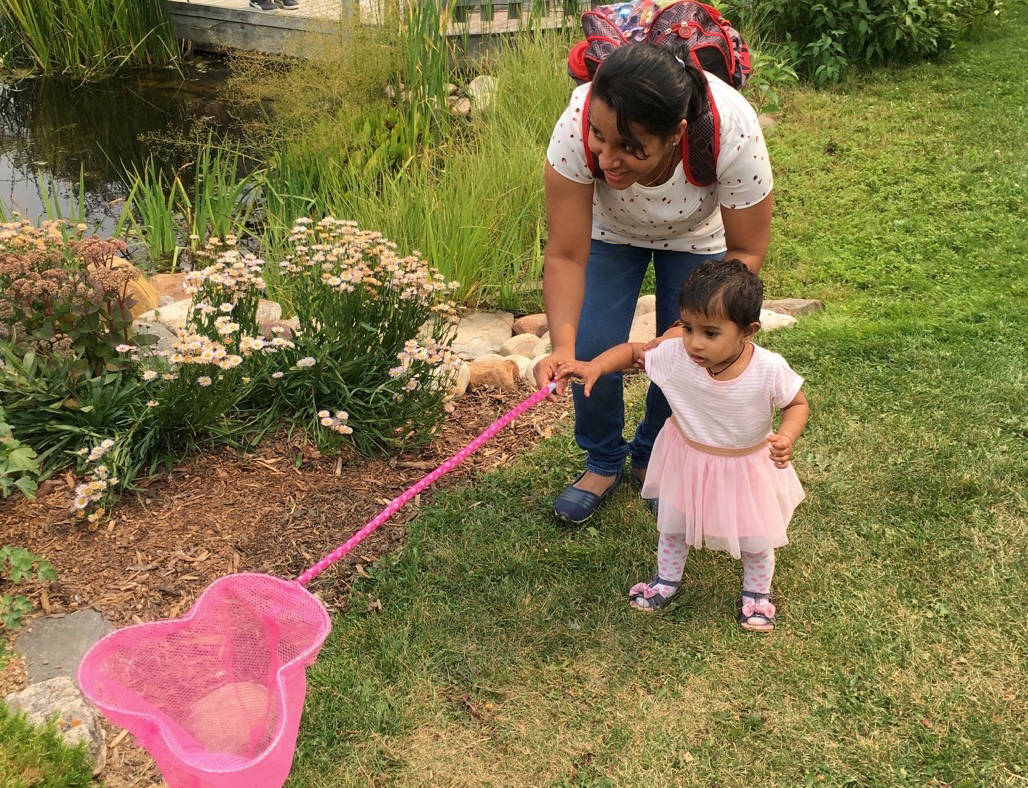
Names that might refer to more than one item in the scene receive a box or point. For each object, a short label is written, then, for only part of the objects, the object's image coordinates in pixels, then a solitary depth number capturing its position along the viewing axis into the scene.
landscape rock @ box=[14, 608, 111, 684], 2.40
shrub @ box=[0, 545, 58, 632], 2.48
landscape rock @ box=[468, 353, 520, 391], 3.72
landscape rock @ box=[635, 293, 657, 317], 4.40
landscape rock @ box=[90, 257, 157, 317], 4.12
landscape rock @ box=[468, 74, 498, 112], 6.07
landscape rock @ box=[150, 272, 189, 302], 4.72
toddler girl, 2.17
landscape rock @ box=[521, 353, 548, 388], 3.76
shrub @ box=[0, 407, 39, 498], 2.62
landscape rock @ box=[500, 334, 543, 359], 4.11
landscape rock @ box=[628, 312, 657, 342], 4.04
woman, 2.00
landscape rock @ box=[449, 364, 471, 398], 3.59
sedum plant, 2.86
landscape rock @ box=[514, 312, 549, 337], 4.36
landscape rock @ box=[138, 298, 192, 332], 3.83
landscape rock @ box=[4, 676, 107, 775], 2.17
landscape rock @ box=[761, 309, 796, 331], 4.04
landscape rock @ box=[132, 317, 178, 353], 3.38
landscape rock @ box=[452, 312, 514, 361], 4.22
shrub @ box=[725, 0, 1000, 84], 6.88
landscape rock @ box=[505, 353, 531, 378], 3.84
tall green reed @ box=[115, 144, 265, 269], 4.89
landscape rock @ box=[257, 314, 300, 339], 3.22
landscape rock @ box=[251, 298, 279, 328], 3.95
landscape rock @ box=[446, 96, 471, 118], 6.24
